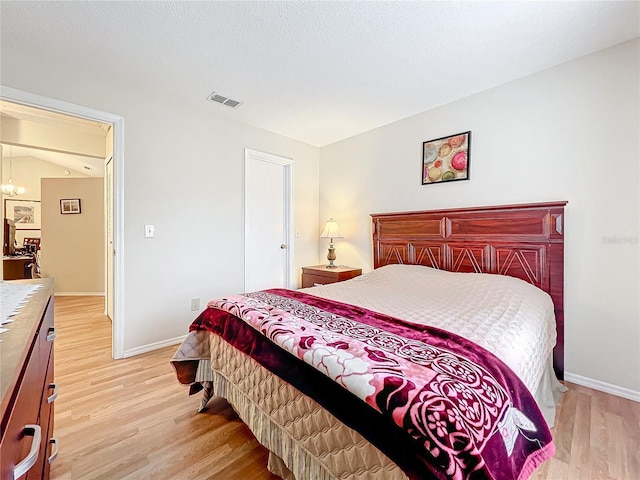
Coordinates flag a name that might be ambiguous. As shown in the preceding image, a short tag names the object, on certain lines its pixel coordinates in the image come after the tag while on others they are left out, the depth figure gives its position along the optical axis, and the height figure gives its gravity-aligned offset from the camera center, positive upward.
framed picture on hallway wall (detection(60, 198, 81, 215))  4.94 +0.56
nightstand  3.21 -0.42
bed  0.79 -0.46
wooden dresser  0.48 -0.34
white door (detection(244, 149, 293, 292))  3.40 +0.21
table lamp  3.52 +0.06
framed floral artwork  2.62 +0.76
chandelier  5.41 +0.98
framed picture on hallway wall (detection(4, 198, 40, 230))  6.43 +0.59
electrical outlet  2.91 -0.67
